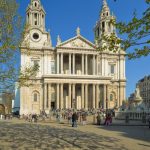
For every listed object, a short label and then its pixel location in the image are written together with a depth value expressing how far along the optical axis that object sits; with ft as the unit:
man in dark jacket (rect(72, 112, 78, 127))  70.94
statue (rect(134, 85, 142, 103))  107.07
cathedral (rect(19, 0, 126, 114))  149.21
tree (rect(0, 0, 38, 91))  44.38
